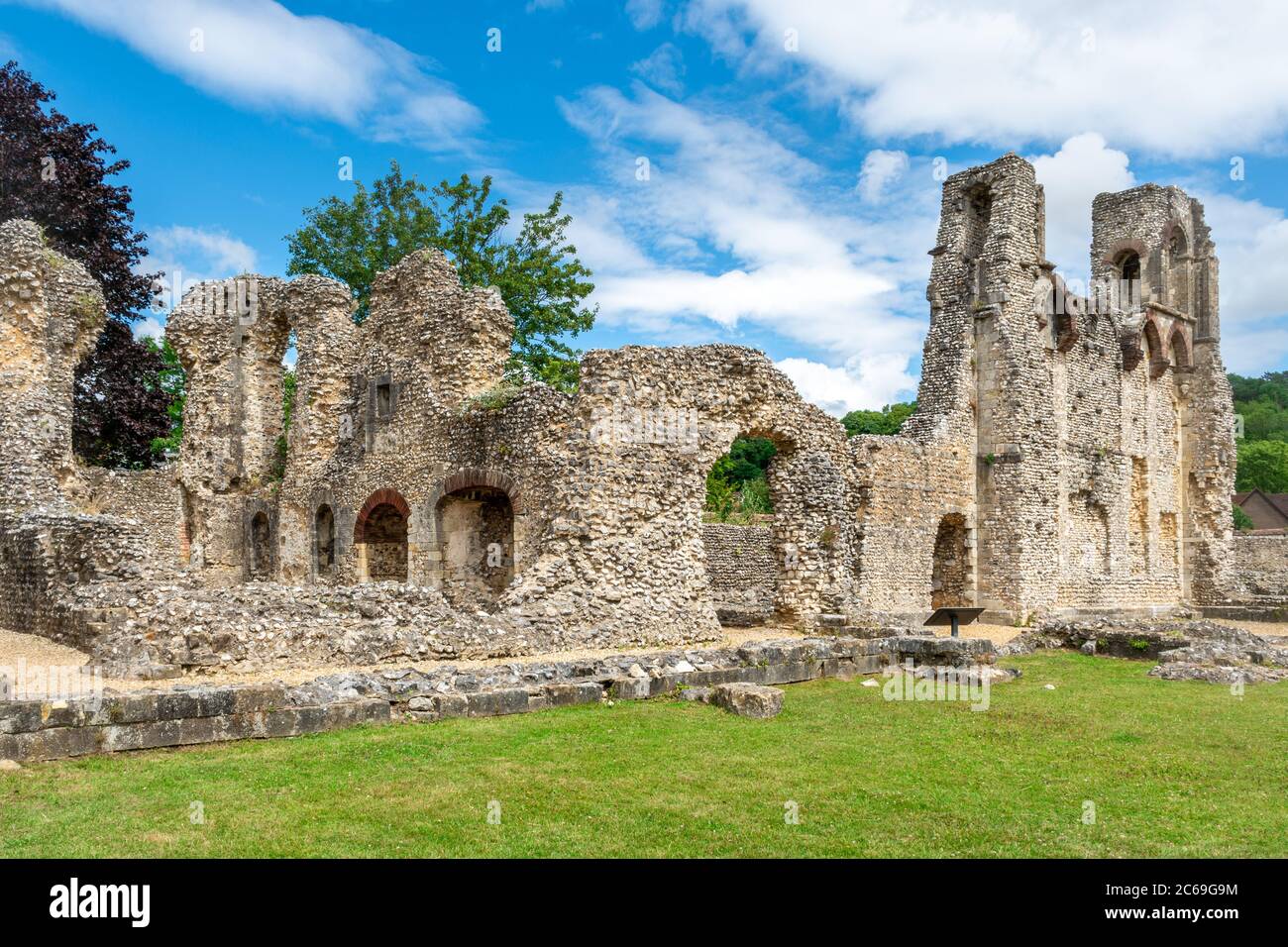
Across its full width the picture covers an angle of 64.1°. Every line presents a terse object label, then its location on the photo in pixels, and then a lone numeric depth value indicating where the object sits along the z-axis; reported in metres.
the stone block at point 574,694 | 10.93
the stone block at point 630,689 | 11.40
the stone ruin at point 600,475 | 13.81
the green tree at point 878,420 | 59.88
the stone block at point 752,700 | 10.53
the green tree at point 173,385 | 36.41
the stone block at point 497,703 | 10.34
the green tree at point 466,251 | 34.56
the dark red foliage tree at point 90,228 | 27.42
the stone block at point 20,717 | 7.82
